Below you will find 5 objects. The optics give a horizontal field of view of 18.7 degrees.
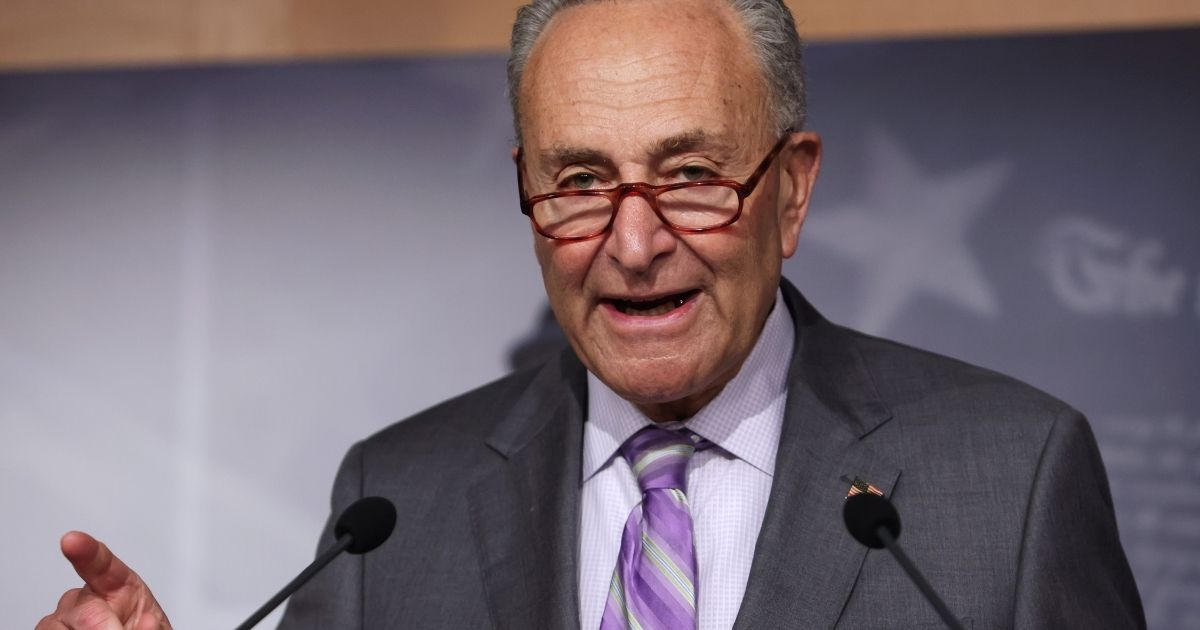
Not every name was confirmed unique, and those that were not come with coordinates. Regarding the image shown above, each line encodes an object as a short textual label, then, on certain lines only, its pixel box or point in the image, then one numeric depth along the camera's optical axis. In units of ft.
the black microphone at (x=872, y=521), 6.19
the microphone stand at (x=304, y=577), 6.19
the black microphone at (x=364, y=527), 6.37
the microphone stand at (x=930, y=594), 6.08
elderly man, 6.52
